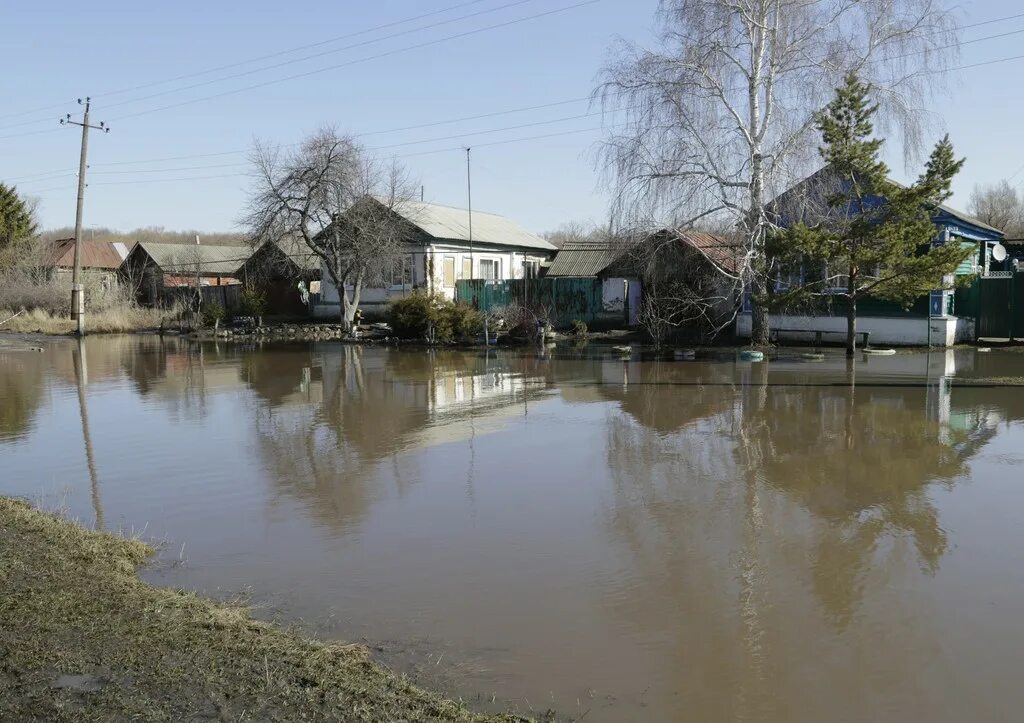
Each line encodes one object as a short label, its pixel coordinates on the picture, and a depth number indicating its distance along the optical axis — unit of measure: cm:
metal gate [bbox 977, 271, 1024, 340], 2406
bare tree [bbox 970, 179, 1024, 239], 6125
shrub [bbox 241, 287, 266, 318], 3778
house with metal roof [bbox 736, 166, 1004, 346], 2239
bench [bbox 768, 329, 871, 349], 2386
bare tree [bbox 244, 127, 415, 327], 3222
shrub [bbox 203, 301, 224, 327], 3772
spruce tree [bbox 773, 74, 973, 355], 1909
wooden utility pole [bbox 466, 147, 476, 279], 3712
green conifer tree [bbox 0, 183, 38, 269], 4931
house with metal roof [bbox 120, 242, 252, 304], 4950
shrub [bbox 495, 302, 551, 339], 2788
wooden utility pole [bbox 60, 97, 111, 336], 3628
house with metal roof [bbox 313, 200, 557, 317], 3556
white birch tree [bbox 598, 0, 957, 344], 2217
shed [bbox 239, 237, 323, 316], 3703
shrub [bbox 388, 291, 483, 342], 2856
